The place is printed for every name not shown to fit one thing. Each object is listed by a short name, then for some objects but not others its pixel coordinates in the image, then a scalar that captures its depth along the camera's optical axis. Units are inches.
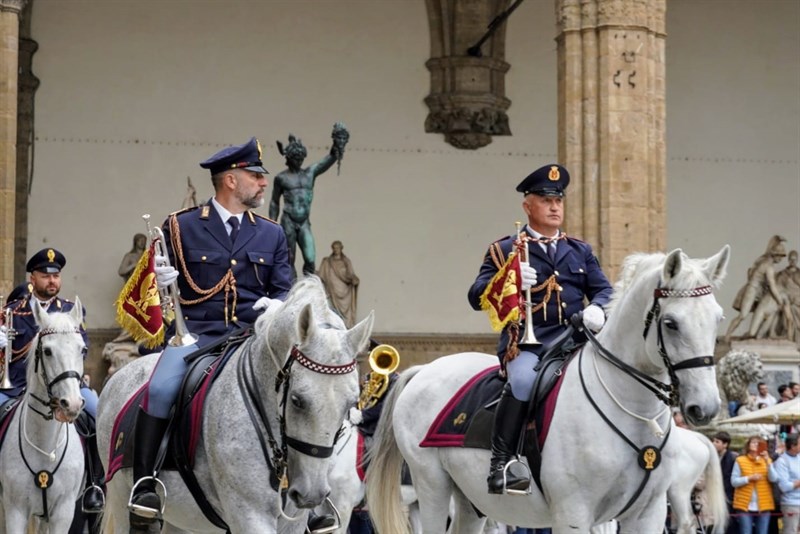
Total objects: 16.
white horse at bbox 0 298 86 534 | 446.3
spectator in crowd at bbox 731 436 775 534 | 705.0
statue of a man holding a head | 909.8
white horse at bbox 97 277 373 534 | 257.3
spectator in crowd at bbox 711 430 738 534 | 721.6
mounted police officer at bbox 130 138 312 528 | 314.0
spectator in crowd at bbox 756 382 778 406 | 887.7
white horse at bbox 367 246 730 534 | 312.2
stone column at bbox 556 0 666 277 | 854.5
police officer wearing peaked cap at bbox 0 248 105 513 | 476.4
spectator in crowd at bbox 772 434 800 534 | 698.8
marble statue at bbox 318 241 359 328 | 1134.6
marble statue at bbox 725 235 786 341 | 1130.7
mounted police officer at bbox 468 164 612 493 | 370.6
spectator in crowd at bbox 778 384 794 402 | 865.5
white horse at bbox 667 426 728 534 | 613.6
